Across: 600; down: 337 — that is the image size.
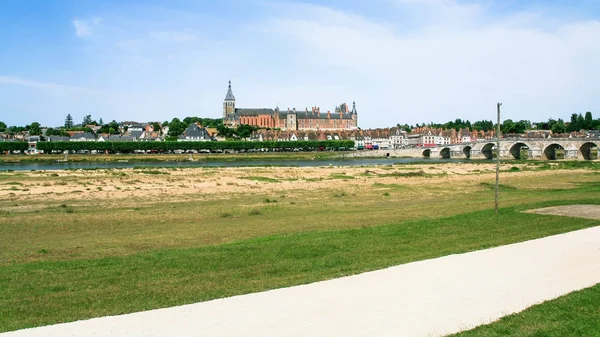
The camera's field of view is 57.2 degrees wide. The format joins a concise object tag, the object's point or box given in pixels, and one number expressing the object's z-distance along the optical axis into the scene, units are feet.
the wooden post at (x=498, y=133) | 64.99
